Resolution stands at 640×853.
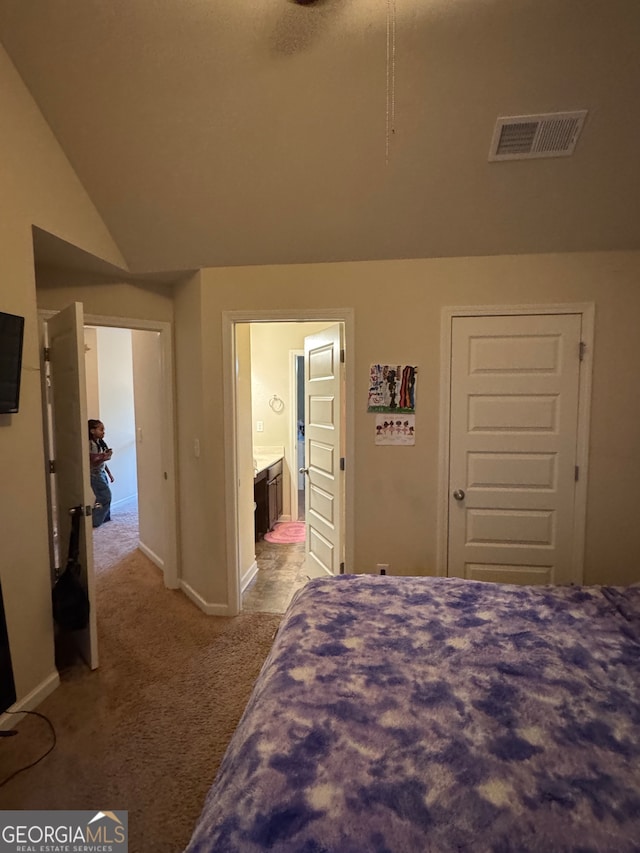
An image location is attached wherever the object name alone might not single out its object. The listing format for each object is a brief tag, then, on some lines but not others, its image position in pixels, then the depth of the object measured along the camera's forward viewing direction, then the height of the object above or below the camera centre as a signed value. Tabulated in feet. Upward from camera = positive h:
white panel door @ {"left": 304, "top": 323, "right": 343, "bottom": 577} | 9.54 -1.35
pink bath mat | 14.74 -5.03
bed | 2.71 -2.80
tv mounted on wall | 6.11 +0.59
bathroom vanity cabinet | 14.17 -3.52
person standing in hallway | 15.85 -2.85
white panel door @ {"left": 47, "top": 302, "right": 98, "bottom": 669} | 7.32 -0.49
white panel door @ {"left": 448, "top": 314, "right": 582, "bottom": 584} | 8.46 -1.02
